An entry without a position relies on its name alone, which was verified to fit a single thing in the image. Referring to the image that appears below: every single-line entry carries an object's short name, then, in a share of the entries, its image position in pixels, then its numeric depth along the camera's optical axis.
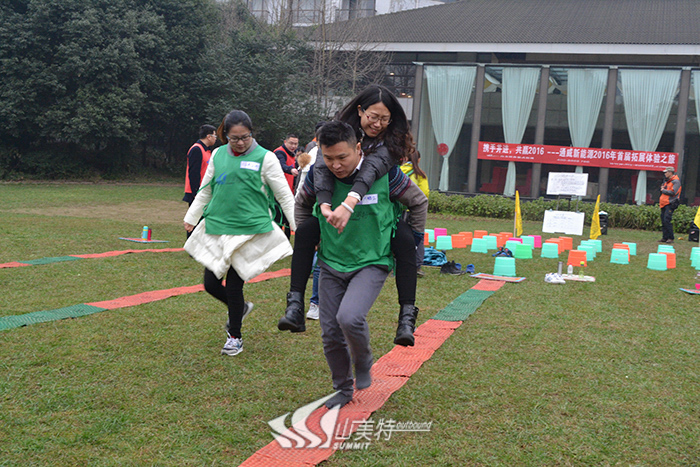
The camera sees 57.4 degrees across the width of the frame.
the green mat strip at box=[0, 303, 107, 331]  5.28
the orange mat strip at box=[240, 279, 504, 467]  3.09
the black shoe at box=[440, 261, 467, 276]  9.24
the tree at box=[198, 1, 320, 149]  28.64
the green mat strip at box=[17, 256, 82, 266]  8.53
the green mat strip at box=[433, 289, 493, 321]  6.38
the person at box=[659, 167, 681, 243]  15.30
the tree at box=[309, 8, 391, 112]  29.33
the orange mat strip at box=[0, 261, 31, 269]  8.07
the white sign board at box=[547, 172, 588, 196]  15.98
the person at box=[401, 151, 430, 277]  6.98
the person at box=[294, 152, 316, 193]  7.70
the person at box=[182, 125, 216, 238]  8.91
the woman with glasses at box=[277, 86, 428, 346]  3.50
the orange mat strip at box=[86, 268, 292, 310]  6.22
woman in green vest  4.62
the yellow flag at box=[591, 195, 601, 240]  13.32
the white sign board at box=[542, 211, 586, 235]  15.44
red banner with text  21.38
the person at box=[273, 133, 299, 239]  9.91
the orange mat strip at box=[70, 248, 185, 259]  9.28
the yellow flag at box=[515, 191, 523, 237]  12.78
